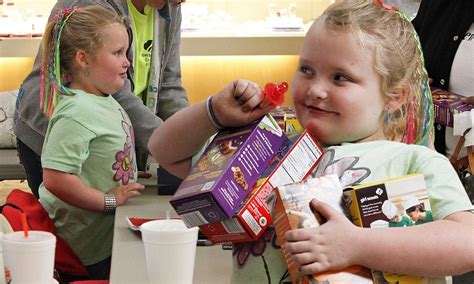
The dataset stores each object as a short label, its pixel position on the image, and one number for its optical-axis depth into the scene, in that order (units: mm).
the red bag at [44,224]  2223
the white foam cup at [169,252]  1665
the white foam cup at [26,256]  1673
